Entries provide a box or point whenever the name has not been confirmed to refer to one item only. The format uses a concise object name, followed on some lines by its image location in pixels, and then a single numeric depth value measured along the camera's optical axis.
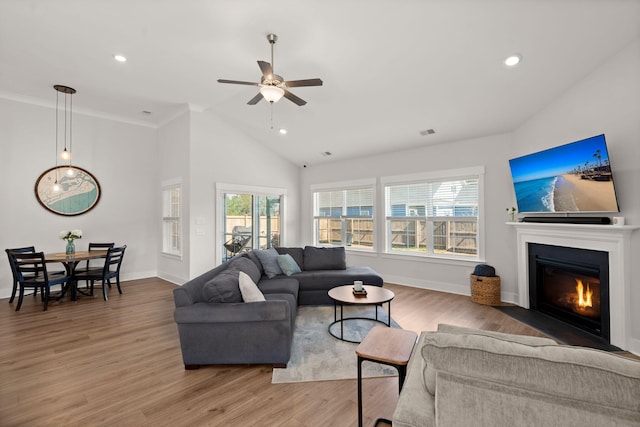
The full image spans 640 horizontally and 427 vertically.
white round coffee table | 3.29
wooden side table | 1.67
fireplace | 3.00
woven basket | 4.49
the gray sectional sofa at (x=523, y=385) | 0.91
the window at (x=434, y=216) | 5.18
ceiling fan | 2.77
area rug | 2.57
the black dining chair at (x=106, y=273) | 4.89
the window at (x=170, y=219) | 6.19
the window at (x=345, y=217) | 6.49
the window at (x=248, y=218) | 6.10
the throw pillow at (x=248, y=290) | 2.79
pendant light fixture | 5.28
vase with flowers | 5.06
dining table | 4.64
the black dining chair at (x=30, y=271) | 4.33
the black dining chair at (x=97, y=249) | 5.63
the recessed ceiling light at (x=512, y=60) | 3.19
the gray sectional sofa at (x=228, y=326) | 2.60
